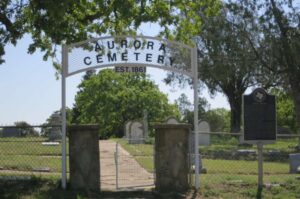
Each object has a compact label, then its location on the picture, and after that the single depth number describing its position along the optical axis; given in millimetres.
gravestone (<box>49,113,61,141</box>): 22441
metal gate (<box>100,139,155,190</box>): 14870
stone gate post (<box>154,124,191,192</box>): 13188
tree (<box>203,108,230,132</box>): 108244
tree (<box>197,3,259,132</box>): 36406
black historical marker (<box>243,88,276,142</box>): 13594
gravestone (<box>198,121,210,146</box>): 36419
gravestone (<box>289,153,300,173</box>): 18719
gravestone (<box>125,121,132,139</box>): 38191
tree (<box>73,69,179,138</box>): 68856
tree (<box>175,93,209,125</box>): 97300
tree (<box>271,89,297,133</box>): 69625
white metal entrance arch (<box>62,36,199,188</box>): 13633
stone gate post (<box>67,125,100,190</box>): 13148
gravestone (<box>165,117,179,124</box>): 34003
